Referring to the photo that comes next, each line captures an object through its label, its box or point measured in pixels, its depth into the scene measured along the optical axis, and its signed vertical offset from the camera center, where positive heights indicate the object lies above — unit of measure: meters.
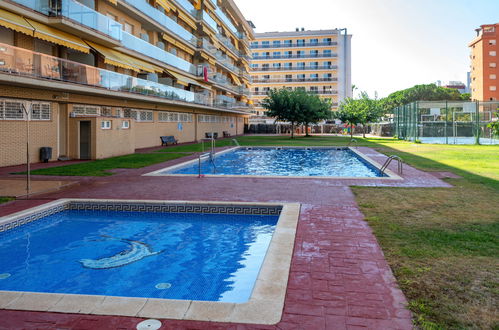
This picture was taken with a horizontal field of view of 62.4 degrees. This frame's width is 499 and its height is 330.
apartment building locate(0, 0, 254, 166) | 17.08 +3.73
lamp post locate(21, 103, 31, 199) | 10.46 -1.02
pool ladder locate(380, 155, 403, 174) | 14.68 -0.73
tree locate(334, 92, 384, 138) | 50.47 +4.54
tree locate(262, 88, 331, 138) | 47.41 +4.94
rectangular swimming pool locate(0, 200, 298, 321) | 5.30 -1.70
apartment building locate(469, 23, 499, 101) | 85.94 +18.28
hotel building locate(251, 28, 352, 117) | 83.69 +17.85
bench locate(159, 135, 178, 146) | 33.51 +0.74
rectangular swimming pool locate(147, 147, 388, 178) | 17.31 -0.76
